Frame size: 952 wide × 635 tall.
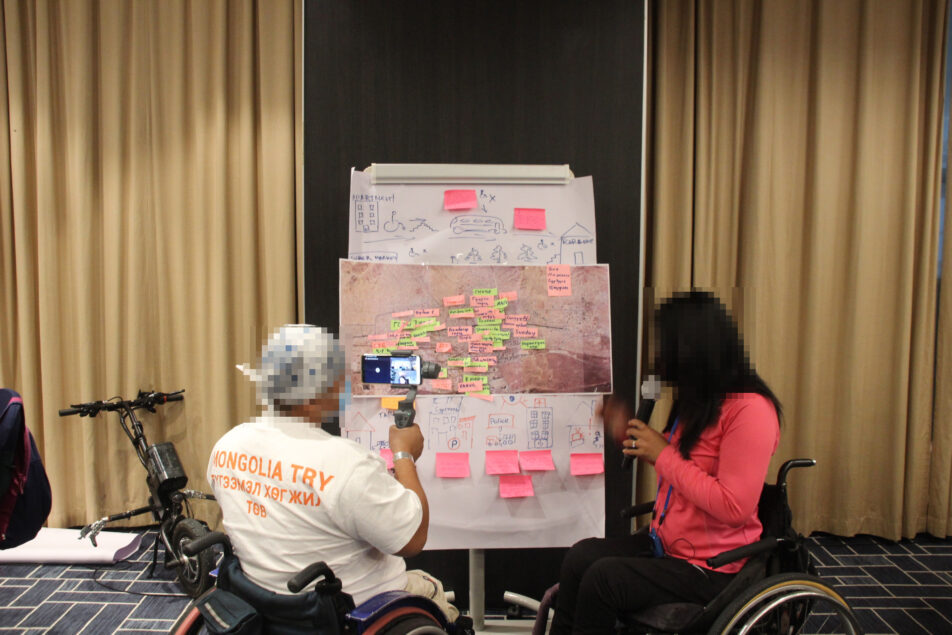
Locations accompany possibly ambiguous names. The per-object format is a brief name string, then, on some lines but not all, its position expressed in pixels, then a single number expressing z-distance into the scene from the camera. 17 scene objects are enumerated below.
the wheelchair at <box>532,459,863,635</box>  1.27
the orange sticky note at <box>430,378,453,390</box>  1.88
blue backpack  1.53
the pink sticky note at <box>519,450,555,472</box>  1.89
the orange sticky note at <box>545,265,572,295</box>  1.88
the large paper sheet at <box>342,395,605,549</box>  1.88
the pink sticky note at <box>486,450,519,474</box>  1.88
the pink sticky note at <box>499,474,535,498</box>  1.88
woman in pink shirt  1.37
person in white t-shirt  1.10
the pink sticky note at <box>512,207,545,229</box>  1.89
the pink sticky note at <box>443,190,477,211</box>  1.88
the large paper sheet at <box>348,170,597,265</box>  1.88
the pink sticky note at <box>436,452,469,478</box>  1.88
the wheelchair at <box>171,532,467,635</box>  1.07
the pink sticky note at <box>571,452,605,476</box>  1.90
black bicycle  2.27
